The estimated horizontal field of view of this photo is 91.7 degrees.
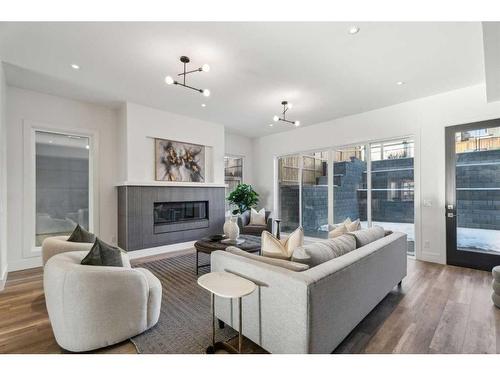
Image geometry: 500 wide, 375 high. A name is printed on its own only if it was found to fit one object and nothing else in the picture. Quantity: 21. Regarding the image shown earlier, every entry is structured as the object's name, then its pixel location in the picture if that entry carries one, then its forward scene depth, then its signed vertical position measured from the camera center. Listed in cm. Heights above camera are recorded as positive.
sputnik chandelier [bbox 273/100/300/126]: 457 +163
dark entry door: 376 -11
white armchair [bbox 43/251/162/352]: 184 -90
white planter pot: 373 -63
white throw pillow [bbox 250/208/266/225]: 583 -70
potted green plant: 639 -21
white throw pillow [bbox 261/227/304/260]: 210 -50
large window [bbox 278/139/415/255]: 474 +2
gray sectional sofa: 154 -81
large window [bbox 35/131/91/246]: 426 +13
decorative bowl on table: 382 -77
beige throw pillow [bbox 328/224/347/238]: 316 -56
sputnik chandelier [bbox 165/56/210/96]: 287 +161
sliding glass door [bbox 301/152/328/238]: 609 -14
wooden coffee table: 343 -83
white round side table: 157 -66
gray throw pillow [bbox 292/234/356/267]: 190 -53
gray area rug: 196 -127
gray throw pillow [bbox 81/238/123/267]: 203 -57
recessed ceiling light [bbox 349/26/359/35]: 246 +163
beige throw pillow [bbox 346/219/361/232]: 324 -51
